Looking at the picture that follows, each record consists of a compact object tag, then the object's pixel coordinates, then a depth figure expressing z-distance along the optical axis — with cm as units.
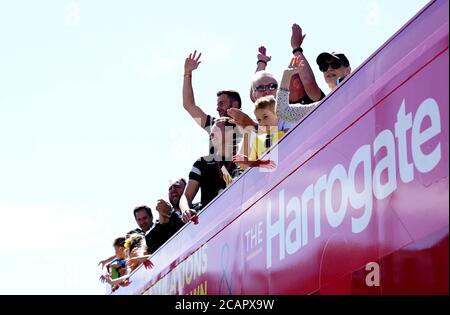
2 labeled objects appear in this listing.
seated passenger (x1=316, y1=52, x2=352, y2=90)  1223
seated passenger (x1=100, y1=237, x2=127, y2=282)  1967
